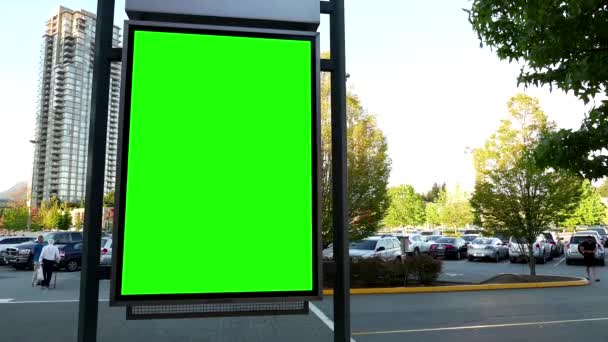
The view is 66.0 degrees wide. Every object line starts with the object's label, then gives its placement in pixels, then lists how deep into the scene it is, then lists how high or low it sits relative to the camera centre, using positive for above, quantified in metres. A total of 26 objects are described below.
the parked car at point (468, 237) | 38.93 -0.73
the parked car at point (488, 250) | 29.80 -1.34
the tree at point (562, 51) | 6.70 +2.74
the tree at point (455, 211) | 74.31 +2.92
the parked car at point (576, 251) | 27.17 -1.34
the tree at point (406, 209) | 88.31 +3.87
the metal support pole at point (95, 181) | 2.68 +0.29
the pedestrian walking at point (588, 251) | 18.28 -0.89
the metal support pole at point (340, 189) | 2.90 +0.26
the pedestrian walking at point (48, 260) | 16.16 -0.98
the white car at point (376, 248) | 19.70 -0.80
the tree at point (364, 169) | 17.16 +2.22
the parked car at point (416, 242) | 31.49 -0.92
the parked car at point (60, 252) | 23.61 -1.09
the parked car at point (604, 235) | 43.75 -0.69
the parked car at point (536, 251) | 27.84 -1.38
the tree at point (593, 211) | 61.39 +2.38
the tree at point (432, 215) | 86.88 +2.69
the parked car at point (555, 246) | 31.42 -1.25
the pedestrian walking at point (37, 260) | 16.67 -1.03
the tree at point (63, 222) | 81.06 +1.68
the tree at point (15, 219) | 75.94 +2.04
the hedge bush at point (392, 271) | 16.19 -1.44
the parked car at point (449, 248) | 32.34 -1.35
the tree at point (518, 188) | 17.55 +1.53
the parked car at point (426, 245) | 32.62 -1.11
